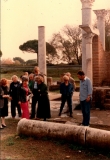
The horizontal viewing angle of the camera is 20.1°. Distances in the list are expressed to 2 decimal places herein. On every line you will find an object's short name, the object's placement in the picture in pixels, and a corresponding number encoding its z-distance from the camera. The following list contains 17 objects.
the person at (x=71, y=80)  10.63
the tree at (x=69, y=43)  42.53
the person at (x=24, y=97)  9.60
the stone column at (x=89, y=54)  12.62
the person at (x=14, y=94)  10.06
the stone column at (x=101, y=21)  15.98
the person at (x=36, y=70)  10.65
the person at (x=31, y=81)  10.23
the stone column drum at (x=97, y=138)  6.54
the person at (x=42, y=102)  9.52
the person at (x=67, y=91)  10.28
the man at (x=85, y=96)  8.50
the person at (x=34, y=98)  9.86
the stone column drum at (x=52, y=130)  6.94
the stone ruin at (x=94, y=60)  11.98
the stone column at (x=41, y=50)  15.37
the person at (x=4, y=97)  8.98
